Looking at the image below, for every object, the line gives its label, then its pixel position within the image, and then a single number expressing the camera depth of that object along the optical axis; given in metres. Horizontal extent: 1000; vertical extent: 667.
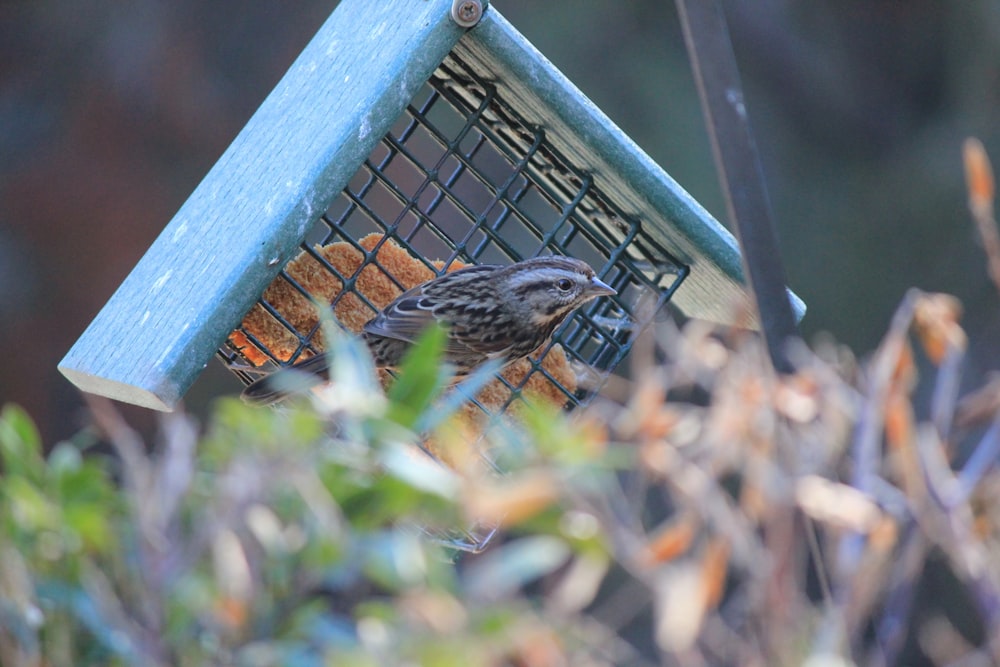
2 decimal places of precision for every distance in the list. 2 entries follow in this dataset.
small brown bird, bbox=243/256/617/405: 7.37
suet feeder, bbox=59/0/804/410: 6.28
